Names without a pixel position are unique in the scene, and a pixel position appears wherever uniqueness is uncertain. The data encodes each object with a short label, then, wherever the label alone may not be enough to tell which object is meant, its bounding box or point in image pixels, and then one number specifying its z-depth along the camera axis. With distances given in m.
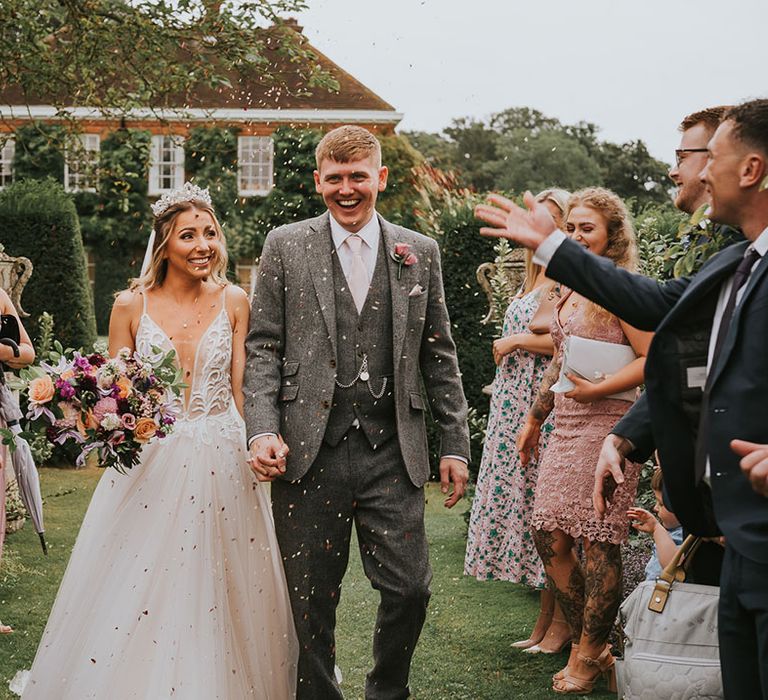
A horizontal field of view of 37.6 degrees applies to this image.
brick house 28.23
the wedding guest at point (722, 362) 2.70
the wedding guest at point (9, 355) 5.74
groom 4.19
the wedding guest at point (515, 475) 6.02
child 3.95
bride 4.47
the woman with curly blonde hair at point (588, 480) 5.05
